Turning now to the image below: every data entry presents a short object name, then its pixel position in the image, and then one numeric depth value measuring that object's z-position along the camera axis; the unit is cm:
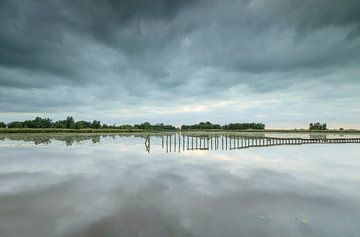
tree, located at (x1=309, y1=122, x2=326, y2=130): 13812
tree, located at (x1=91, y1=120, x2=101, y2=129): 11834
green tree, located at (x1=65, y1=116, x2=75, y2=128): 10869
